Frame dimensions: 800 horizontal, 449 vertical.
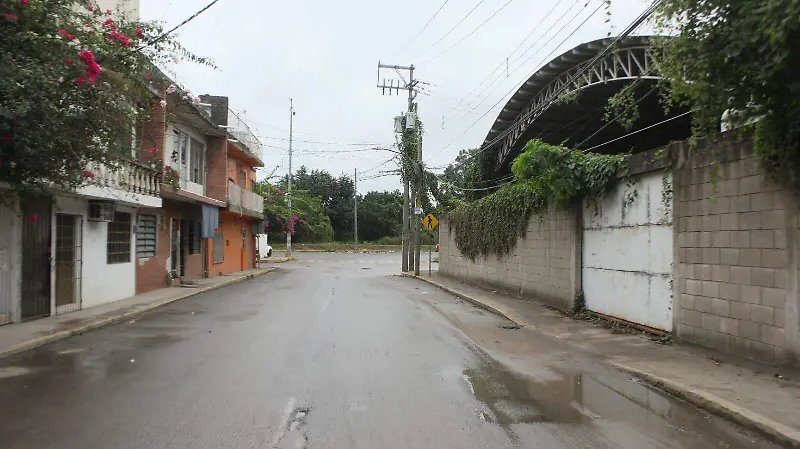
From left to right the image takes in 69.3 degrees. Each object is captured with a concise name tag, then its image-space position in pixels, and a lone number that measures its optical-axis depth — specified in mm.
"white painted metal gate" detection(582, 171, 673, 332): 9946
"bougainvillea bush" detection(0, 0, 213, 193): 6934
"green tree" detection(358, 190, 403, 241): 88500
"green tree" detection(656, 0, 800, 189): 5418
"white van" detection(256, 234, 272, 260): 51600
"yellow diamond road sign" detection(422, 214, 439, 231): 29297
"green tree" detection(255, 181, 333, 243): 50219
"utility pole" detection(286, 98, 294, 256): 52934
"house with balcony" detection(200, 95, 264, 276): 26312
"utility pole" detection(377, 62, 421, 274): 33188
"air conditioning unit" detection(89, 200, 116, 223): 14969
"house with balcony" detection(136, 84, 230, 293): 19188
